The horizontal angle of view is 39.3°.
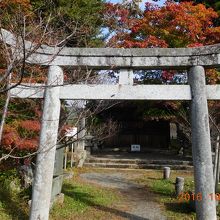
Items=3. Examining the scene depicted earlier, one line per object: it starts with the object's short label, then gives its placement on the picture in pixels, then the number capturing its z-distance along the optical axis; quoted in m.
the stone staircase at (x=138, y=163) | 17.05
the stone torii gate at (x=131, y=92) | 6.89
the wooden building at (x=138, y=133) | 23.25
